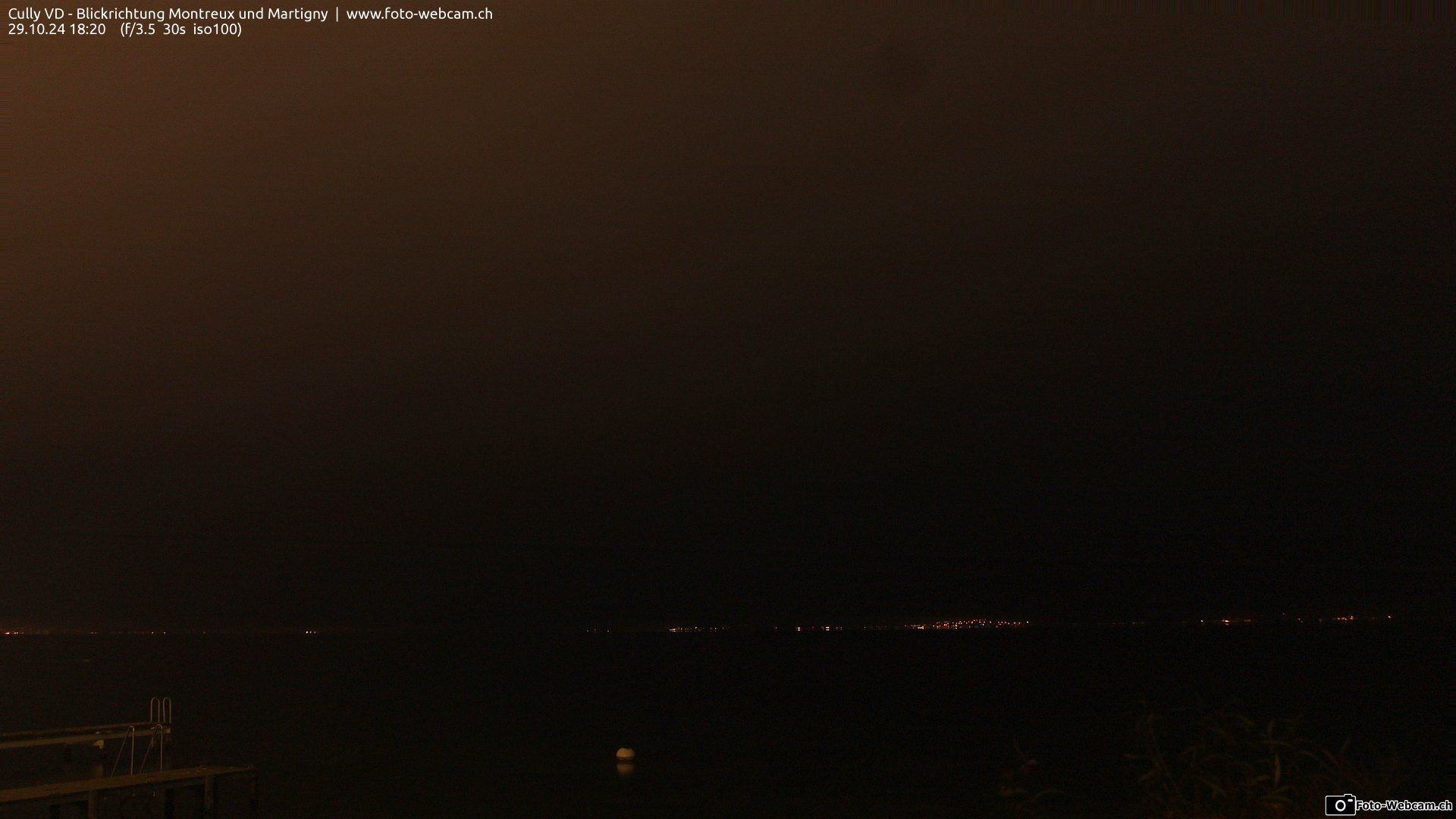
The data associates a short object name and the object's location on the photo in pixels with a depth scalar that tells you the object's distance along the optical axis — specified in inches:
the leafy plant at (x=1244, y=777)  325.1
